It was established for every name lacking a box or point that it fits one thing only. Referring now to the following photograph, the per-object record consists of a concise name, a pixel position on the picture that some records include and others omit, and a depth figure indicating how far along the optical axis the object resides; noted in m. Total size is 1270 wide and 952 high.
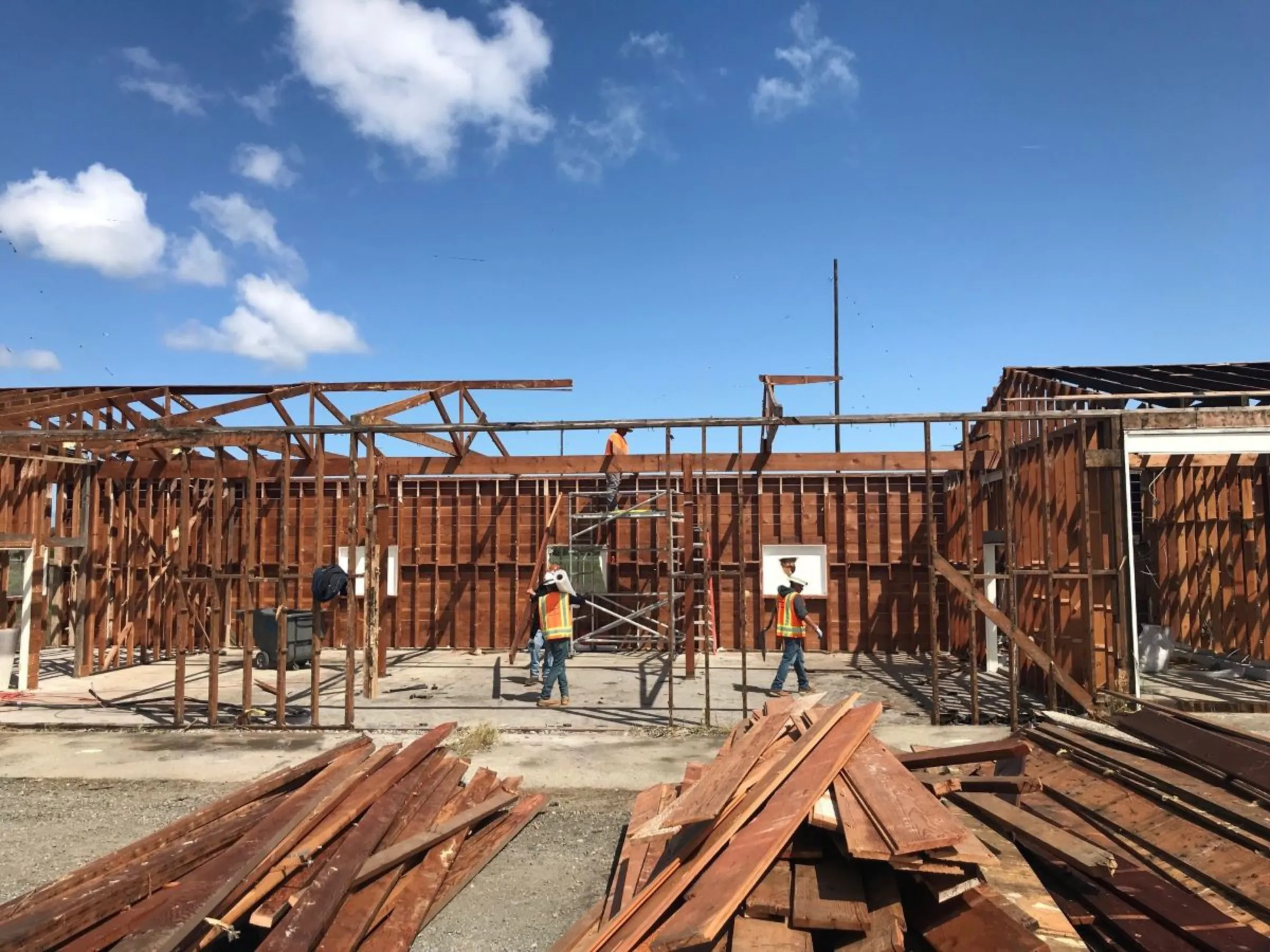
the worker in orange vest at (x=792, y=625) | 10.47
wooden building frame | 9.22
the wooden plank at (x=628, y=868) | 4.25
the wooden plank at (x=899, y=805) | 3.64
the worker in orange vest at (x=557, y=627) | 10.37
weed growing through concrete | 8.15
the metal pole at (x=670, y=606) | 8.88
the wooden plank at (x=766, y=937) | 3.45
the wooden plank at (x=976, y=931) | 3.39
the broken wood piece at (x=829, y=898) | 3.55
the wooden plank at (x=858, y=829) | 3.64
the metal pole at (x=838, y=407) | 27.38
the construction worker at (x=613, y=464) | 15.34
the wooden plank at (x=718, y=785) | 4.23
